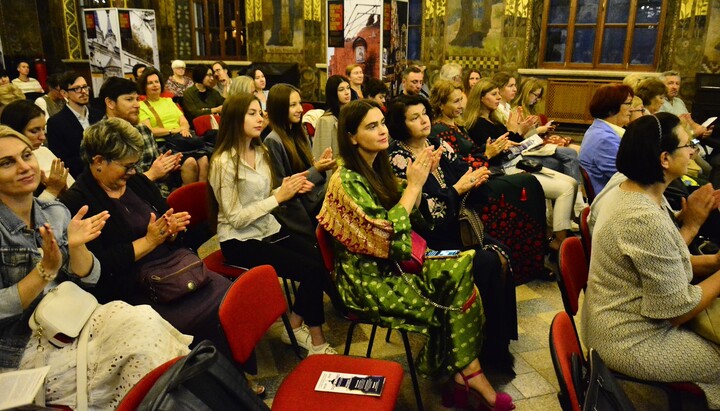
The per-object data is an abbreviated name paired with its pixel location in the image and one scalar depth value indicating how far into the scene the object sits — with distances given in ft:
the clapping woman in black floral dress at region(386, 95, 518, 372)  9.14
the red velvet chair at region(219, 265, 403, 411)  6.09
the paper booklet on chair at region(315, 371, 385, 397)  6.21
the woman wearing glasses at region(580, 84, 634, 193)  12.94
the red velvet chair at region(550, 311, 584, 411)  4.84
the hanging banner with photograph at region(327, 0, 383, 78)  18.40
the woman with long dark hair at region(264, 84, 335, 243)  11.39
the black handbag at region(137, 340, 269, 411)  4.41
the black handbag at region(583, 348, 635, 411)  4.71
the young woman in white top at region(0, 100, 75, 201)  11.16
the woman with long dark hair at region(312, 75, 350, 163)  15.01
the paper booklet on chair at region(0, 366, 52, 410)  5.07
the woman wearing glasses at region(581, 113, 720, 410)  6.43
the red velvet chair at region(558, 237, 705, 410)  6.70
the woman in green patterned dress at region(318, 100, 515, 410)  7.88
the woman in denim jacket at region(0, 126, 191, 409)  5.99
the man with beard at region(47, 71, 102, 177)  13.46
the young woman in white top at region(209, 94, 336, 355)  9.64
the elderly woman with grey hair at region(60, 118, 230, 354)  7.75
